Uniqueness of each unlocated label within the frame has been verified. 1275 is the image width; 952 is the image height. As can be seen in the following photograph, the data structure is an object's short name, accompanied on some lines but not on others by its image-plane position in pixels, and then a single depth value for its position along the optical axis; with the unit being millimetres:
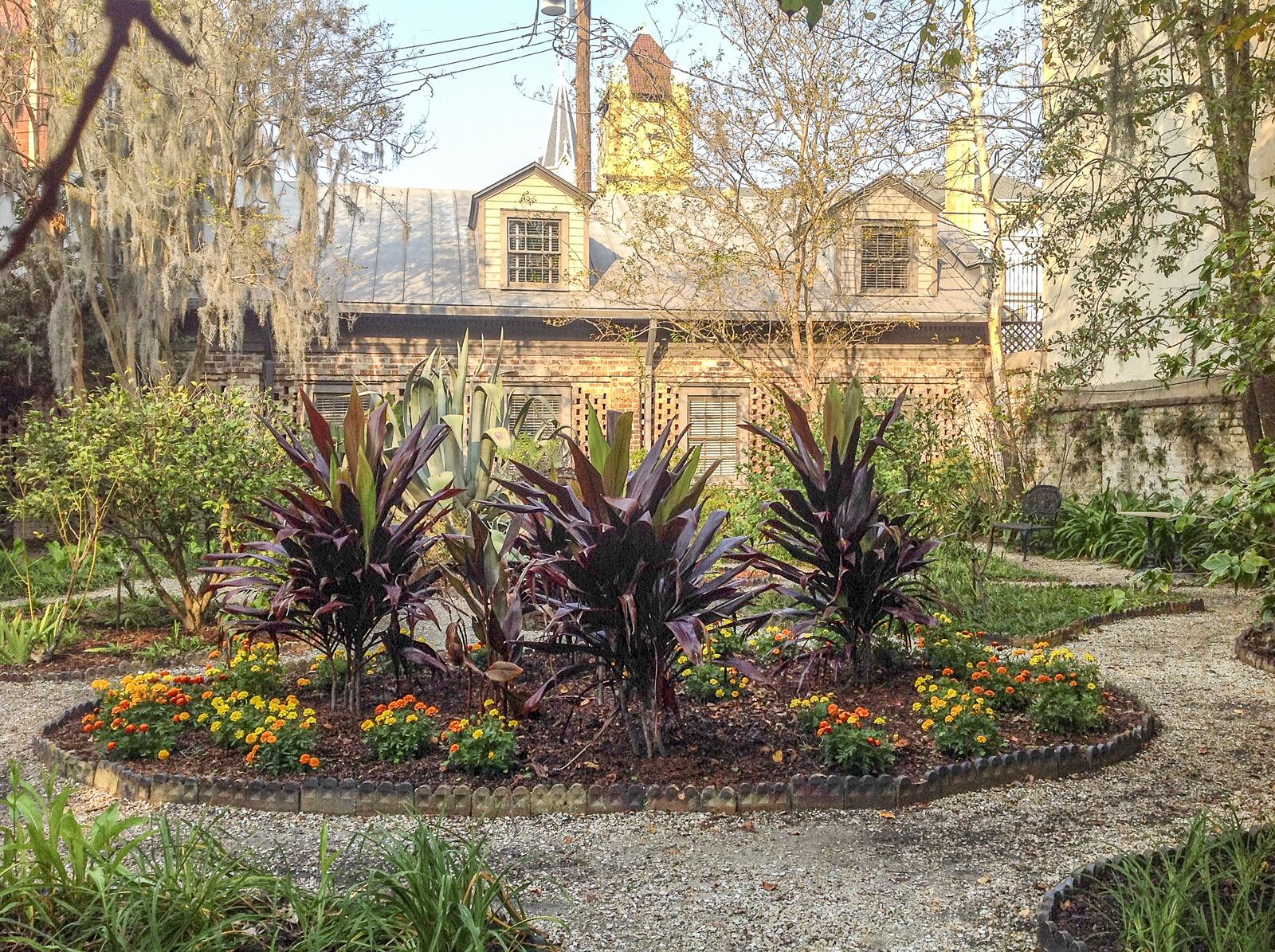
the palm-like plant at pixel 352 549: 4512
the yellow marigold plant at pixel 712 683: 4988
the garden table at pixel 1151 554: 9992
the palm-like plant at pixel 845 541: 5133
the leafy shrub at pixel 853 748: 4012
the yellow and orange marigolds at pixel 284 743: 4012
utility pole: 18891
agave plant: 6672
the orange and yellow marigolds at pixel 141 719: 4250
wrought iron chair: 12477
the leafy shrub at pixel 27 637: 6586
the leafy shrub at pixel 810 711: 4312
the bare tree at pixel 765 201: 13227
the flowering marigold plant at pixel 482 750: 3906
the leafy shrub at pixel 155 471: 6809
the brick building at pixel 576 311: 15531
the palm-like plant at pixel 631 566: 3953
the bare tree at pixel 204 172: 12031
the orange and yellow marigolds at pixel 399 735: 4078
